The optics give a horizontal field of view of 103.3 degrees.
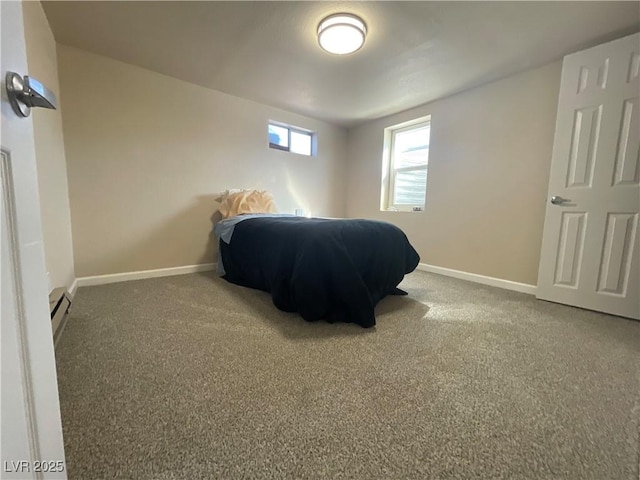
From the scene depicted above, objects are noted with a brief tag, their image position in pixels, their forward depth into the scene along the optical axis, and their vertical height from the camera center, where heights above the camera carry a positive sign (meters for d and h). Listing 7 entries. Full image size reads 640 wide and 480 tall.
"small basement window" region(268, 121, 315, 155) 3.56 +1.06
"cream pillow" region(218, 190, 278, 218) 2.97 +0.08
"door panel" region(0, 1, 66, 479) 0.39 -0.17
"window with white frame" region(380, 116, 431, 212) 3.40 +0.68
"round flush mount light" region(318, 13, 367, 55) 1.80 +1.32
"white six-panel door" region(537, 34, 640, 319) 1.89 +0.26
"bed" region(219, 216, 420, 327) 1.61 -0.38
